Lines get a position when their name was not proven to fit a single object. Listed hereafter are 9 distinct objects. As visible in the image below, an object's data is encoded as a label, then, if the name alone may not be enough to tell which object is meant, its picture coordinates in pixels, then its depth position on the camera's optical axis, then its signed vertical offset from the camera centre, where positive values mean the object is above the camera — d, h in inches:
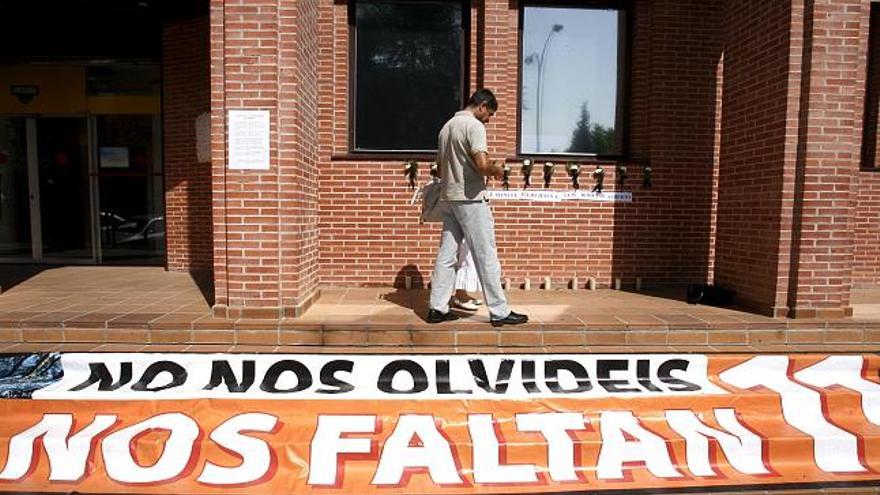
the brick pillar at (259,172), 191.6 +7.9
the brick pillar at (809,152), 204.2 +18.1
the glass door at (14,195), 346.6 -2.4
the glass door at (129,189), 335.9 +2.2
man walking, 183.0 -1.1
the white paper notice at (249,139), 194.4 +18.6
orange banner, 131.3 -56.0
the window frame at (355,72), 262.1 +54.6
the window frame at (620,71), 267.9 +60.3
